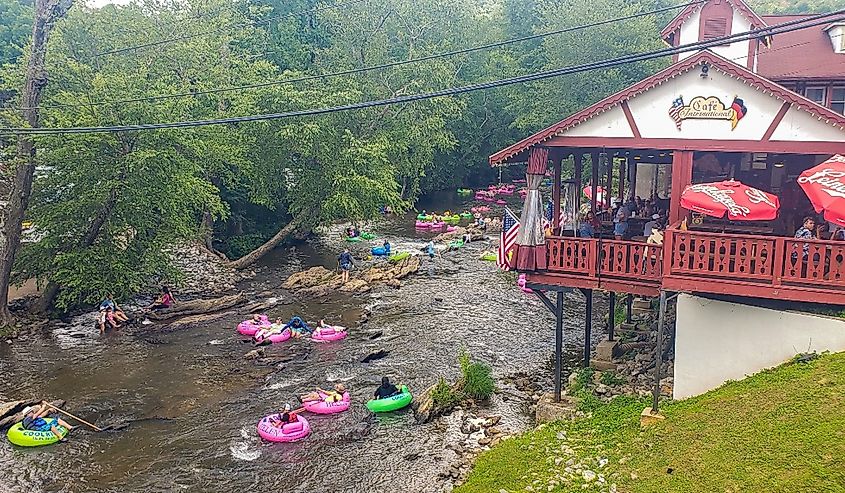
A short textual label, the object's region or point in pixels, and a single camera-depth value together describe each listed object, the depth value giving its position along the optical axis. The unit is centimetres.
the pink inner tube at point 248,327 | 2658
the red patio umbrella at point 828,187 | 1330
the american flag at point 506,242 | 1786
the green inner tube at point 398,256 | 3825
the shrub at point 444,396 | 1923
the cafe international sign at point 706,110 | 1527
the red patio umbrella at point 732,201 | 1435
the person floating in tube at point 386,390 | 1988
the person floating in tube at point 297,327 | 2647
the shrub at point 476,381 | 1970
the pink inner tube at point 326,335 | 2590
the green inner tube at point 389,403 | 1950
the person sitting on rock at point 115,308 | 2794
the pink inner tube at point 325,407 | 1953
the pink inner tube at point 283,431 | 1797
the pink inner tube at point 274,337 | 2561
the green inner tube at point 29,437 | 1795
